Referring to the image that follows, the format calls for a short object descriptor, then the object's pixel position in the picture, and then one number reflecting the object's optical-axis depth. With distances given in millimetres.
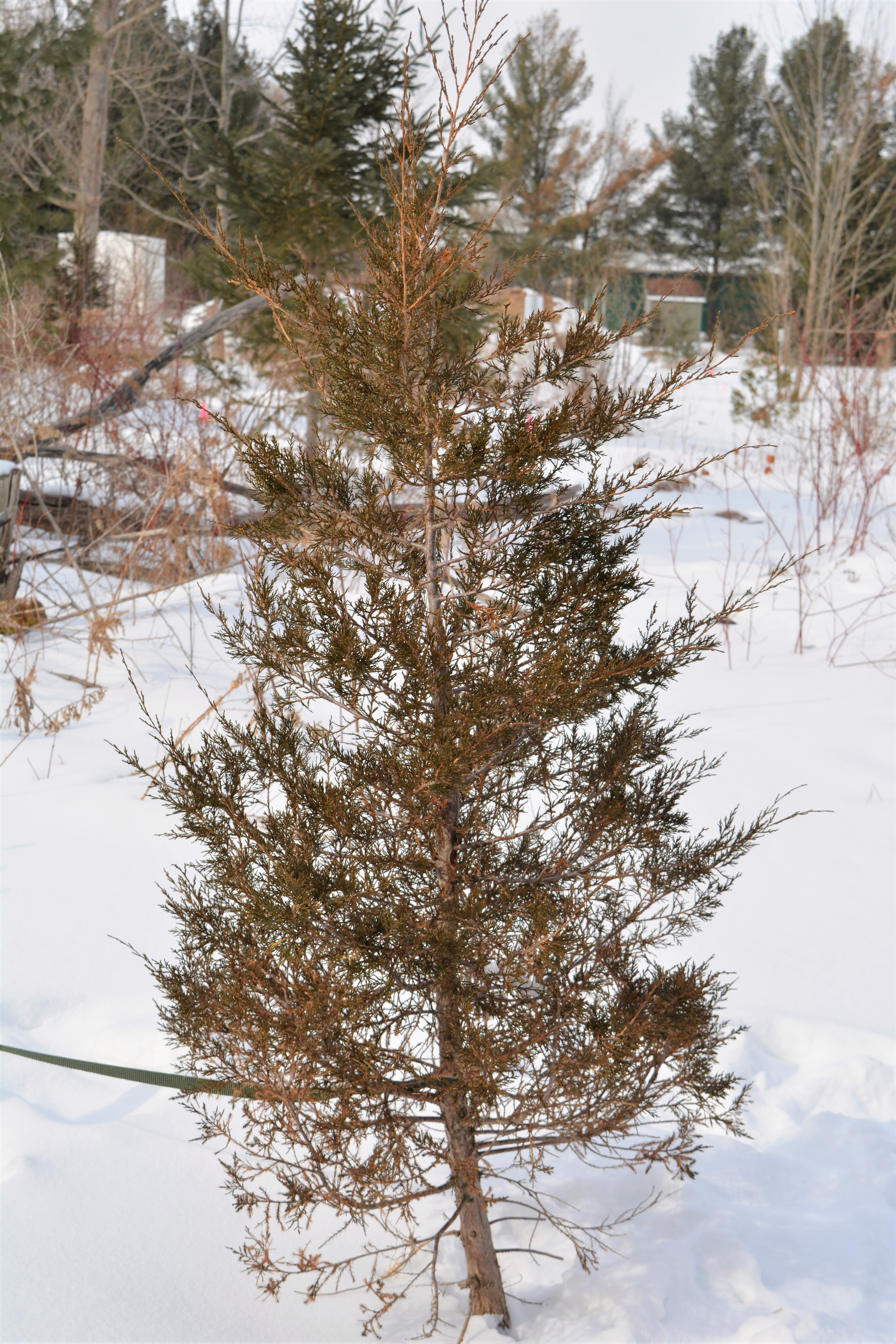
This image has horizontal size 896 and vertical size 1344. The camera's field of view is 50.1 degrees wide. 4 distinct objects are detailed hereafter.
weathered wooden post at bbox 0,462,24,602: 5516
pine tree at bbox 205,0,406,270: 8234
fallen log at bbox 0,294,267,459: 6957
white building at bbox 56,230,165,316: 13781
